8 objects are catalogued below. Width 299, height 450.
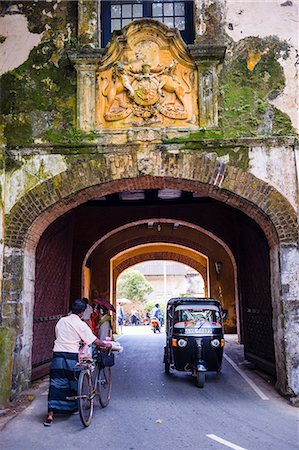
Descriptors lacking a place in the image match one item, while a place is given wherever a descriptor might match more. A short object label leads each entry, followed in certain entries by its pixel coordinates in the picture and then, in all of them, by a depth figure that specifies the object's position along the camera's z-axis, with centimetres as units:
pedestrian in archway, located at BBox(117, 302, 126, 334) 2862
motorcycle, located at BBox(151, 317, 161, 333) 2580
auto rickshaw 978
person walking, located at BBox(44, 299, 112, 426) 692
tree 4853
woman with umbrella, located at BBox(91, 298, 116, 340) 1009
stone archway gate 885
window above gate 1033
